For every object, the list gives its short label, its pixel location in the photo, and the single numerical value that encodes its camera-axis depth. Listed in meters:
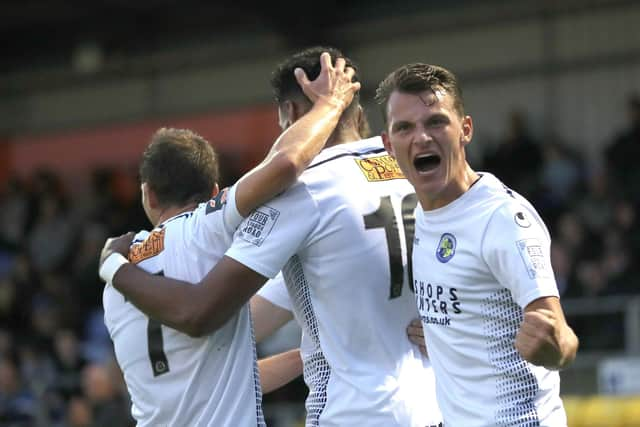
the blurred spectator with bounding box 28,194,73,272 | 17.25
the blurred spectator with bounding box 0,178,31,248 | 17.58
